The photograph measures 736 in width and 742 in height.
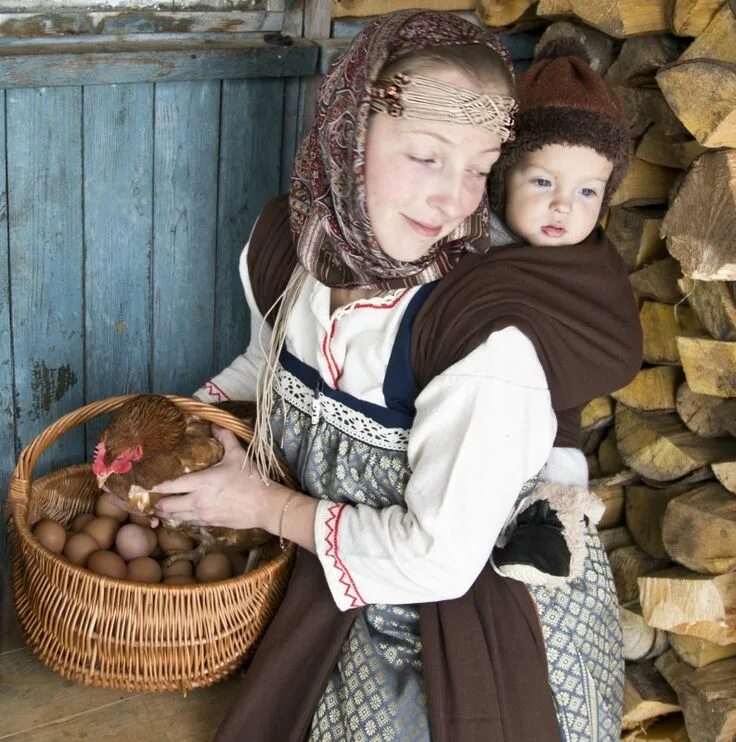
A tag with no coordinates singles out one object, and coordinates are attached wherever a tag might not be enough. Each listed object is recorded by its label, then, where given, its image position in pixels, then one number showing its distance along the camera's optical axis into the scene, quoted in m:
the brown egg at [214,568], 1.88
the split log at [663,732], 2.15
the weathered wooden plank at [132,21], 2.02
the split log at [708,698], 1.98
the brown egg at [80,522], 2.00
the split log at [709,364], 1.85
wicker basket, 1.71
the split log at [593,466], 2.28
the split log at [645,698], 2.14
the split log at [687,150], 1.87
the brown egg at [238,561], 1.93
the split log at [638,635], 2.15
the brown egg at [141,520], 1.97
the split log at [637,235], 2.02
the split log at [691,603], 1.96
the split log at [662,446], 1.99
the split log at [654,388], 2.05
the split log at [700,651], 2.05
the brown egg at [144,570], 1.88
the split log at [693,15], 1.80
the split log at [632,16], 1.89
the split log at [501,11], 2.17
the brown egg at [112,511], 2.01
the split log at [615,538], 2.23
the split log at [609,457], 2.23
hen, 1.82
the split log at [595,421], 2.21
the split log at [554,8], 2.03
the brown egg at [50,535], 1.91
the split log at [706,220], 1.74
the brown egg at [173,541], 1.95
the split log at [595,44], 2.05
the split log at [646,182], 2.03
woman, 1.58
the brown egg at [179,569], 1.90
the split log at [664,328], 1.98
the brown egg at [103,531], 1.96
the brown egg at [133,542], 1.94
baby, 1.66
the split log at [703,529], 1.92
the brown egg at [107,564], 1.86
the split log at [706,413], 1.95
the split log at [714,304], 1.83
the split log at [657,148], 1.97
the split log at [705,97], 1.69
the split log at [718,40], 1.75
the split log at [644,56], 1.93
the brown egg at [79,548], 1.90
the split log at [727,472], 1.92
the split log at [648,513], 2.10
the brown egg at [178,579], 1.89
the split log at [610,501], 2.21
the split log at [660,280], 1.97
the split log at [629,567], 2.14
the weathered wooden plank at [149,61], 1.92
